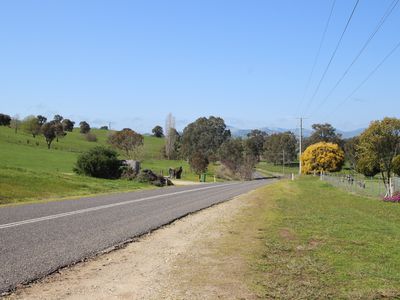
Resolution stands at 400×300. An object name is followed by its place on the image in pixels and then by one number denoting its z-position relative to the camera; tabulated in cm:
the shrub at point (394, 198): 2811
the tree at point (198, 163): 10703
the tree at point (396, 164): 5367
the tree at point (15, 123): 15273
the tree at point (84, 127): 18472
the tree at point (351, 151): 12158
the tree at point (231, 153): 12900
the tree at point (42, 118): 16327
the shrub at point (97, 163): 5047
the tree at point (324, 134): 15400
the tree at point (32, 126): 13950
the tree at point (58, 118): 19592
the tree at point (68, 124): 18934
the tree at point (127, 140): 11781
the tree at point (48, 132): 12494
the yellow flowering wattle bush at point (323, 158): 9506
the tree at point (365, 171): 7800
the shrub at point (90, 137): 16250
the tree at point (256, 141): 16600
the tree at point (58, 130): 13695
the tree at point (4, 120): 16012
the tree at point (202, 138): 15275
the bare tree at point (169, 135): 15225
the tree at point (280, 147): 16312
